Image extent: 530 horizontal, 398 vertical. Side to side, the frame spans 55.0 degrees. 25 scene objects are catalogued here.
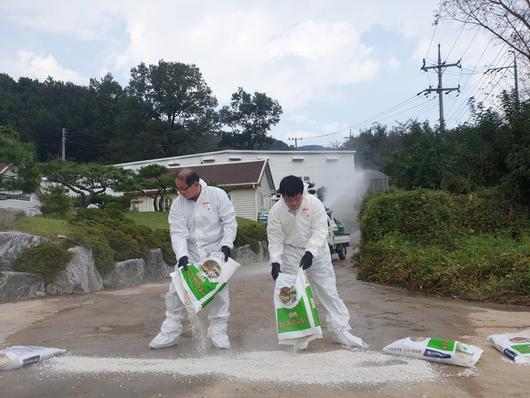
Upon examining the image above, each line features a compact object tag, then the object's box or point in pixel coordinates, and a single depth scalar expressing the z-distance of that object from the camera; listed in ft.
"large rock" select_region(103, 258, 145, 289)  33.17
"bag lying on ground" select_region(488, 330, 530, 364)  14.83
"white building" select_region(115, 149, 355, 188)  123.24
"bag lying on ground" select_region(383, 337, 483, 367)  14.33
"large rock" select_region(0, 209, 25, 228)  32.09
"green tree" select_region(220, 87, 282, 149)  217.36
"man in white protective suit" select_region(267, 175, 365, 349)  16.34
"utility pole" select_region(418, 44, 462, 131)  103.45
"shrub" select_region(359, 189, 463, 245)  35.76
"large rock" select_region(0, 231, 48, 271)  27.81
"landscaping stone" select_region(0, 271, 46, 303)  26.61
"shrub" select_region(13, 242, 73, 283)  27.89
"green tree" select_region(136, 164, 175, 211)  62.87
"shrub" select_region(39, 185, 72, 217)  43.01
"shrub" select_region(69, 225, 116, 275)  31.48
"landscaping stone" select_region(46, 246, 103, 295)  28.84
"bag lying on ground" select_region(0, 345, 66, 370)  14.80
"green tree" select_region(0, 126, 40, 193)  34.99
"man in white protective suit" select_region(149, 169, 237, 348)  16.99
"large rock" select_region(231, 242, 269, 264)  52.70
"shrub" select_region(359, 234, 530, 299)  26.73
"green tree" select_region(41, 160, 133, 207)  51.08
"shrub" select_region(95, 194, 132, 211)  52.47
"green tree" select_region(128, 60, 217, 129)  200.23
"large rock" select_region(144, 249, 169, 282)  37.60
